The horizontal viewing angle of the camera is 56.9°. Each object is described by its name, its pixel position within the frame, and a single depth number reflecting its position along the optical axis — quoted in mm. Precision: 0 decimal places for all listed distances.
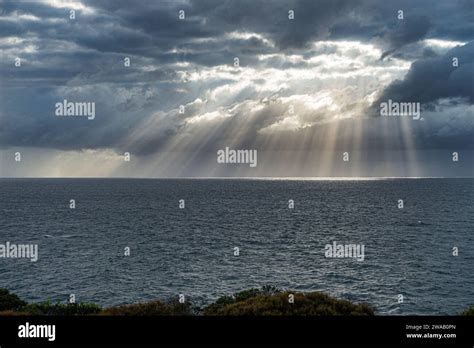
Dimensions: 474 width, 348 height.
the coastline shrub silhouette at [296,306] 26312
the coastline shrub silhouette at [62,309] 31766
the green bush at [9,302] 36719
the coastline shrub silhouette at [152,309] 29047
